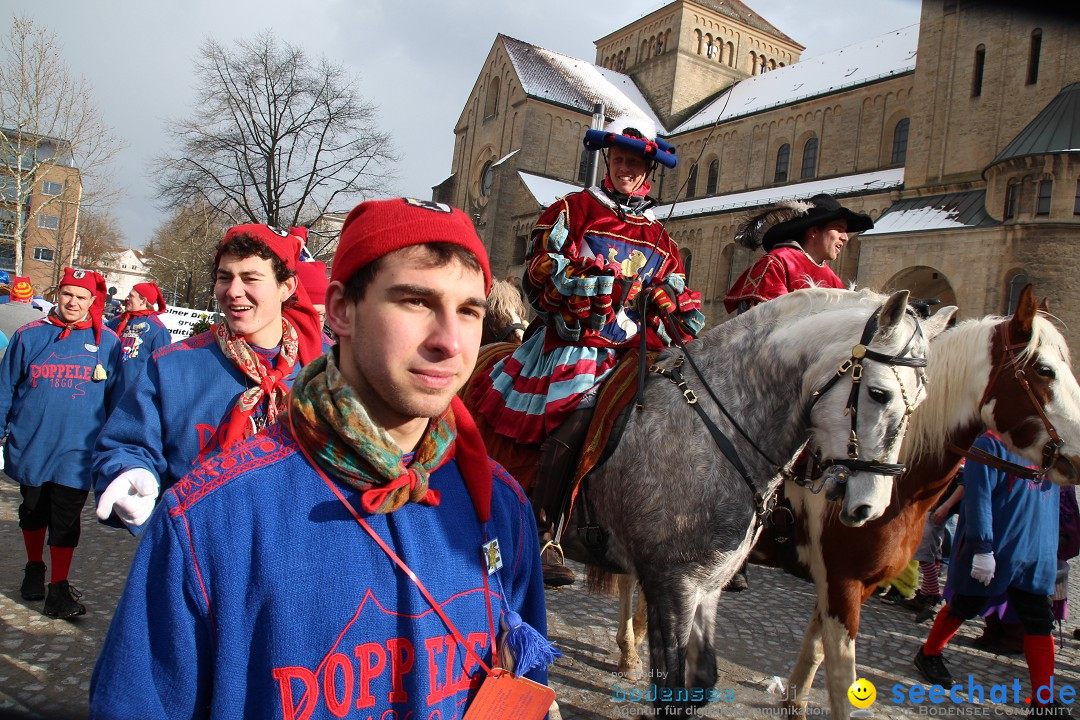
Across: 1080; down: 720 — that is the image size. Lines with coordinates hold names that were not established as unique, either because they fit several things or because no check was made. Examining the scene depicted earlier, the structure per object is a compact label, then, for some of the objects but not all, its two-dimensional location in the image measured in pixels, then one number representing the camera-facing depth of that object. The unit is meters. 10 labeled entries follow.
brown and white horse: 3.96
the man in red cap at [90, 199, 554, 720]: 1.19
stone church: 22.66
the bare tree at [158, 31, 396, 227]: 26.25
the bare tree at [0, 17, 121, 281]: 20.53
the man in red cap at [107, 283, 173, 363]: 6.57
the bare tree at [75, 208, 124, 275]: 44.09
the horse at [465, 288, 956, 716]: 3.11
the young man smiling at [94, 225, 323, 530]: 2.66
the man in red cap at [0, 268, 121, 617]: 4.79
